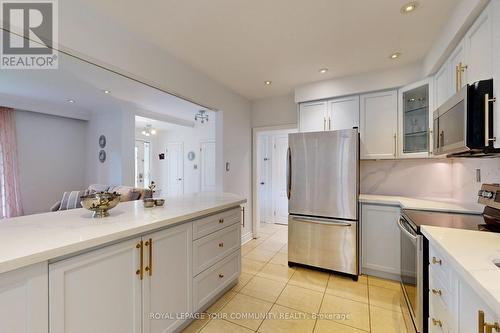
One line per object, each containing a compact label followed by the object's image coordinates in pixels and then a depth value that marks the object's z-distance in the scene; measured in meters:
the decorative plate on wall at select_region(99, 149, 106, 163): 4.89
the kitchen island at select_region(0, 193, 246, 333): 0.88
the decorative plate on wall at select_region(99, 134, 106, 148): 4.91
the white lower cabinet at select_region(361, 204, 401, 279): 2.41
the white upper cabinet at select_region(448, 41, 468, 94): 1.61
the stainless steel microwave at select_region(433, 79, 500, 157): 1.22
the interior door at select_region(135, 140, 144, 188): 6.54
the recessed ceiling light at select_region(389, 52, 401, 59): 2.28
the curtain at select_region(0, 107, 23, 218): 4.04
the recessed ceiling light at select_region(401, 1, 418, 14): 1.57
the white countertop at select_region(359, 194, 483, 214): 1.86
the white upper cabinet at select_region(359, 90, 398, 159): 2.67
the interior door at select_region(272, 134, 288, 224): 4.94
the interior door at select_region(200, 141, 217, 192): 6.10
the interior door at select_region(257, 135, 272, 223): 5.11
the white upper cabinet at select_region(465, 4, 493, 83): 1.30
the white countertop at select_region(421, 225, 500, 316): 0.70
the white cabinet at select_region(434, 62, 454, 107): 1.91
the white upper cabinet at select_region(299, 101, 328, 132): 3.05
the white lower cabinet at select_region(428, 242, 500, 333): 0.79
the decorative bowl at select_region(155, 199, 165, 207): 1.91
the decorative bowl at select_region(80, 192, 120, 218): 1.45
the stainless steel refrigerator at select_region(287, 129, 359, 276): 2.47
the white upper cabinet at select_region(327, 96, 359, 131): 2.86
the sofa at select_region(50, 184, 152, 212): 3.47
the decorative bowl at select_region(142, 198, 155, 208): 1.85
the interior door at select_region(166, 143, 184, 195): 6.60
